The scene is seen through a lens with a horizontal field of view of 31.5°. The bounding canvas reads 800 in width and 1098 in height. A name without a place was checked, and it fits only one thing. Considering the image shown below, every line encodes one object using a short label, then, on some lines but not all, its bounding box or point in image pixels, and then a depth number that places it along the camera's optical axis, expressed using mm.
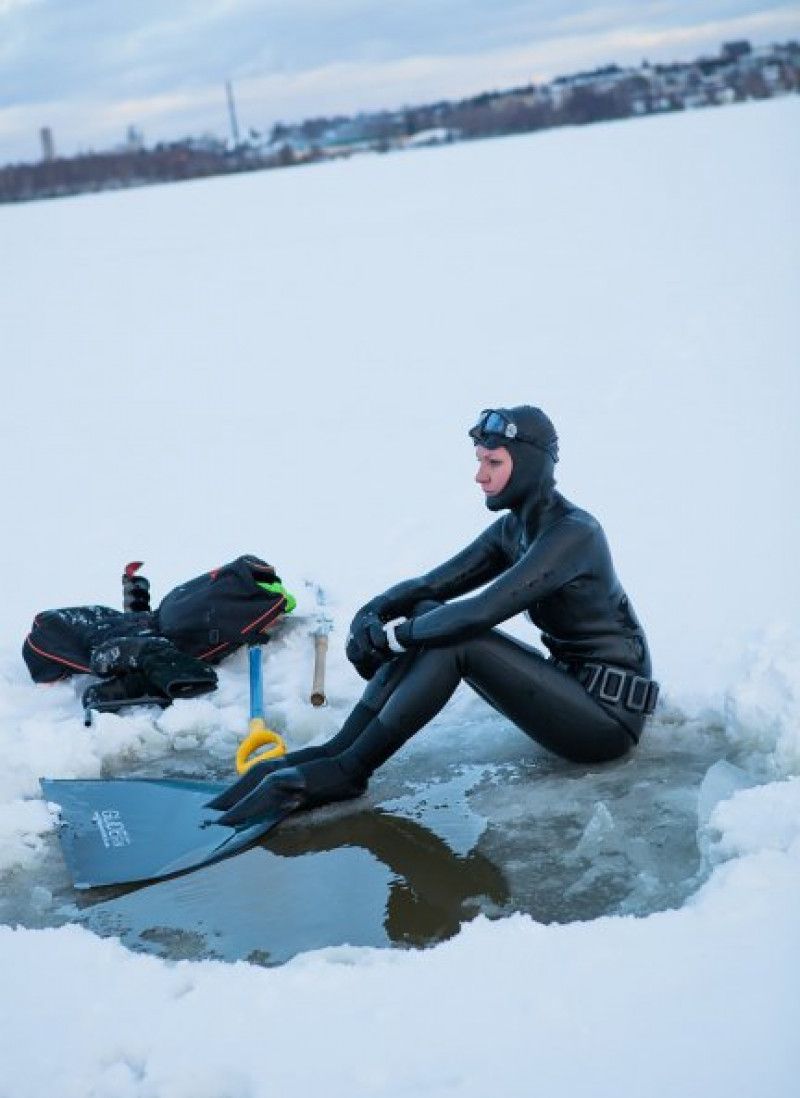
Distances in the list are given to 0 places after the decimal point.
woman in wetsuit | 4035
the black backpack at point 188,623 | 5508
